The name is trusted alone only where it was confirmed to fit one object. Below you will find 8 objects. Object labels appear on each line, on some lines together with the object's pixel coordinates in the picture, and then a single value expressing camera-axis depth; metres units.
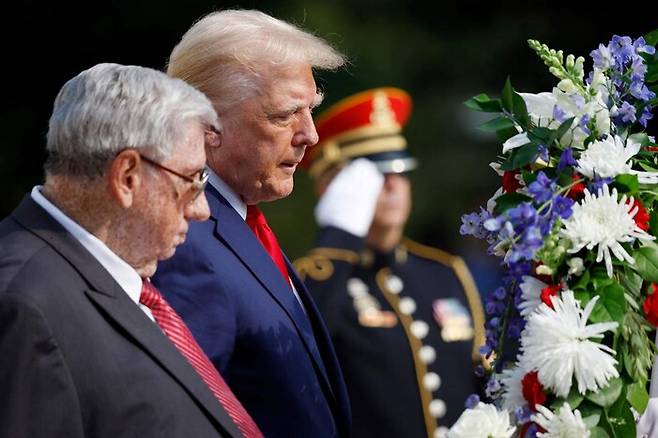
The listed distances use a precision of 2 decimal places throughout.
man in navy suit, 6.78
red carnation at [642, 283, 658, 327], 6.12
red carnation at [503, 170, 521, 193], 6.63
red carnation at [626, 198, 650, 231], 6.18
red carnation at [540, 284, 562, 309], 6.05
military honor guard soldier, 11.55
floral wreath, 5.95
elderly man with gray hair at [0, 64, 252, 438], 5.32
